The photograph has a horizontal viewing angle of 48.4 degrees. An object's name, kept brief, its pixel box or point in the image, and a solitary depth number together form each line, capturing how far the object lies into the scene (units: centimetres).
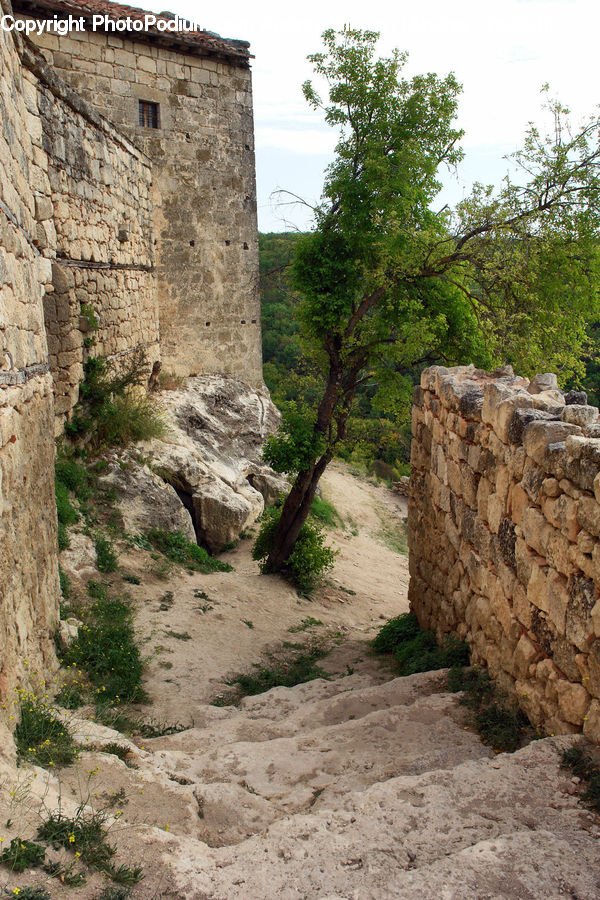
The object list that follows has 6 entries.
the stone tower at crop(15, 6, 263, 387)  1278
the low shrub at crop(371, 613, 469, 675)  516
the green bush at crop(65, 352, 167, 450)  891
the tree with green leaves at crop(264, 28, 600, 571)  891
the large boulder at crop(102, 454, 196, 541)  902
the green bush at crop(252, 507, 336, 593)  1061
